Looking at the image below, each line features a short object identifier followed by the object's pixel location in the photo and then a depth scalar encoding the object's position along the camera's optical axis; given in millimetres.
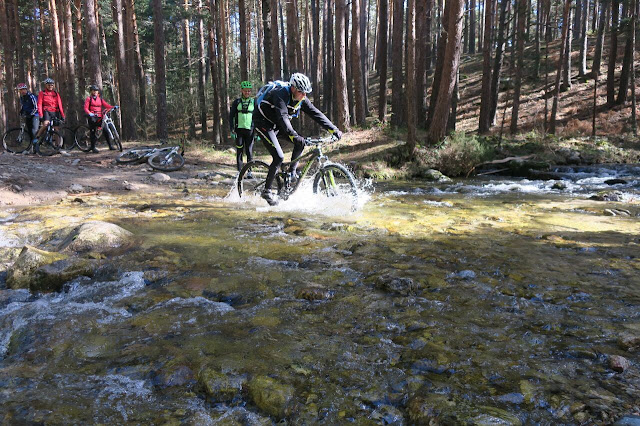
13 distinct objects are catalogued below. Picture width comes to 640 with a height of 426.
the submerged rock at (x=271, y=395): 2287
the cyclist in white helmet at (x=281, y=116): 7013
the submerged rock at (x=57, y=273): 3975
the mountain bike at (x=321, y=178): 7191
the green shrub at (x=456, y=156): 14500
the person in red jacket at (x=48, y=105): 13445
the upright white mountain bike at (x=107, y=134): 14328
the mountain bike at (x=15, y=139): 14258
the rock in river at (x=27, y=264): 3992
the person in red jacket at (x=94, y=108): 13672
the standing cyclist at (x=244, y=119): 10367
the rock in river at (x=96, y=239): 5000
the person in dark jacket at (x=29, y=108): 13062
